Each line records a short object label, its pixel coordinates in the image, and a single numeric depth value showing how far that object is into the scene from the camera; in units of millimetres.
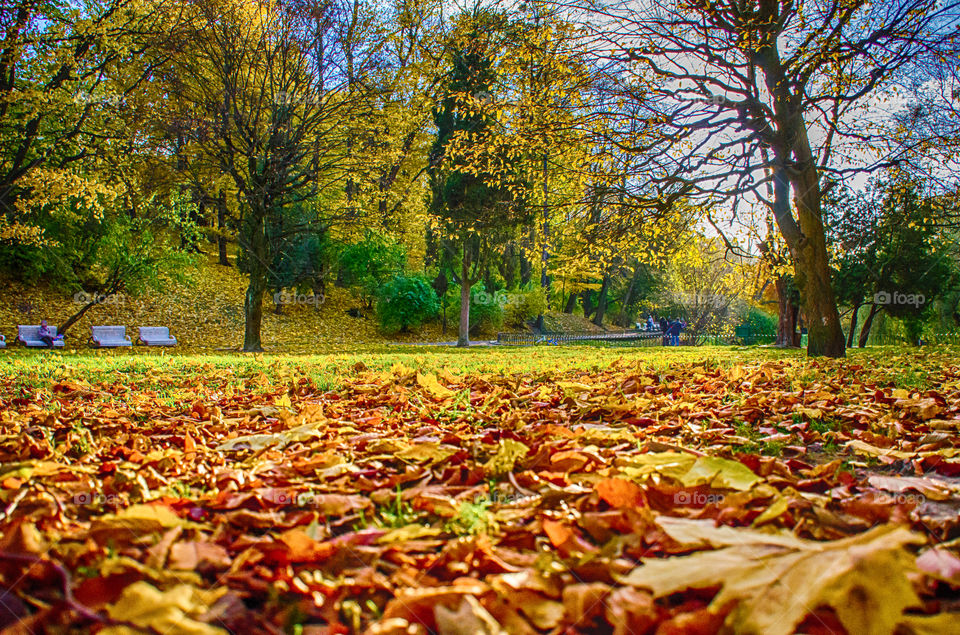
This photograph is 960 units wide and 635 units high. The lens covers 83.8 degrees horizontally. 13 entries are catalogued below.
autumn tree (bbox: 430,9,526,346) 18297
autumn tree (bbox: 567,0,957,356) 7195
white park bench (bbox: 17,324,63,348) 14398
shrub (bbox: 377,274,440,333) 22297
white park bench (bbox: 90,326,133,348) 15340
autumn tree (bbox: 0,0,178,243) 10922
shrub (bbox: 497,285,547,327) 28188
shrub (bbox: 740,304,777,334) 44188
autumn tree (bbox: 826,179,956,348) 18312
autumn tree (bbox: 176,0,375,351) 13539
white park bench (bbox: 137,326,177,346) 16391
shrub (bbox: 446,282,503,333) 25553
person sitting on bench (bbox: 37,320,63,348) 14492
